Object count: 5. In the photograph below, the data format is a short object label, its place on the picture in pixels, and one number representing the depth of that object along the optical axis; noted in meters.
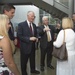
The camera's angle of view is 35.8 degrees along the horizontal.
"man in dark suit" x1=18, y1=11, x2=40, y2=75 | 2.60
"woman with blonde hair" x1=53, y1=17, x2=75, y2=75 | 2.03
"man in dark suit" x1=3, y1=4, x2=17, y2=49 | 2.13
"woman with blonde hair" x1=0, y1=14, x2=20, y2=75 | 1.30
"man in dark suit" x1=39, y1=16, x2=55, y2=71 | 3.15
